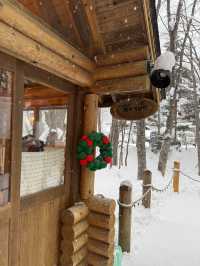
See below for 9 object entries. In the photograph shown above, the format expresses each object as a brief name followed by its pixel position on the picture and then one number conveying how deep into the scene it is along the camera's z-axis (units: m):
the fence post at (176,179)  6.75
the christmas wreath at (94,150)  2.71
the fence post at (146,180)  4.93
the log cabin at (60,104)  1.95
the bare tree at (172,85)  8.53
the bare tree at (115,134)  10.15
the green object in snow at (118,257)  3.03
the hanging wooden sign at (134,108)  3.29
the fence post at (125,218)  3.48
